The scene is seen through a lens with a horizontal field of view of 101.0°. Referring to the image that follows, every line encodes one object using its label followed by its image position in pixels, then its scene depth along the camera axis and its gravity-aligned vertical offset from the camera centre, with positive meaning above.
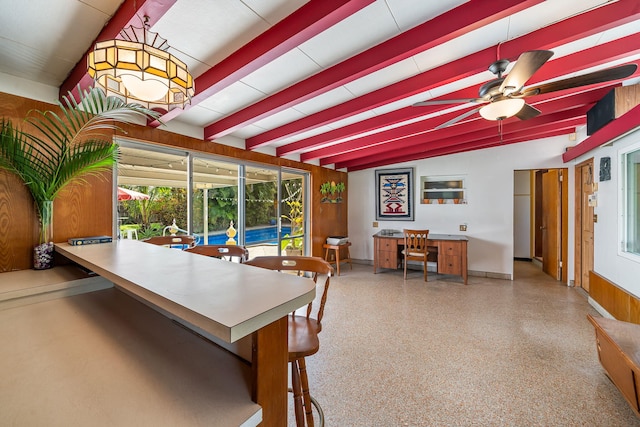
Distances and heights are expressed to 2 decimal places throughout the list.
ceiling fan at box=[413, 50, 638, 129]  1.76 +1.00
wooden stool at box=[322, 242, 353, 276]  5.36 -0.77
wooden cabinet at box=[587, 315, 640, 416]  1.61 -0.93
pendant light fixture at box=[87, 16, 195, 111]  1.17 +0.70
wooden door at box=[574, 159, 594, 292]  4.01 -0.21
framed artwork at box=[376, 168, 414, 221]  5.96 +0.43
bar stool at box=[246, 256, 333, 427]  1.24 -0.66
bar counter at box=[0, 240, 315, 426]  0.70 -0.51
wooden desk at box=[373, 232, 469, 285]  4.80 -0.75
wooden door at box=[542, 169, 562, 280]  4.91 -0.20
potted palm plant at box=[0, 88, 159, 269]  1.92 +0.42
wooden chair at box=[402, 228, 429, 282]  4.89 -0.61
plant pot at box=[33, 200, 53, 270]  1.93 -0.22
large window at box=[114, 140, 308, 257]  3.06 +0.21
